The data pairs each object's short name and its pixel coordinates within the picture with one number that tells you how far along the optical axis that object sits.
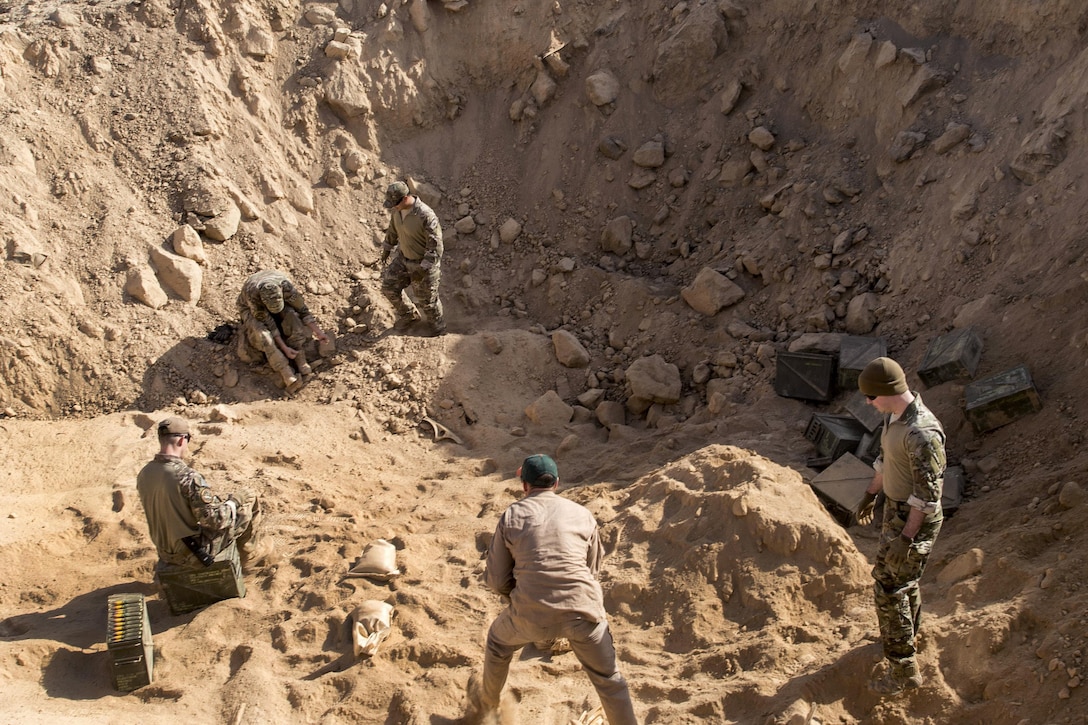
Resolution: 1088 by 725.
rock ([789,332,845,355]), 7.32
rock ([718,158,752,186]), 9.21
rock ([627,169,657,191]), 9.72
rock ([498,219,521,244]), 9.89
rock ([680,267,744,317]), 8.34
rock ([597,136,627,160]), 9.86
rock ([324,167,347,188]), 9.88
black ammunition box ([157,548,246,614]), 5.59
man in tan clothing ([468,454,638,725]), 4.14
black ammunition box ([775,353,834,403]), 7.07
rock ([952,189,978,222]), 7.20
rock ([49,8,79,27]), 9.34
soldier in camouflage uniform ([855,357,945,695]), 4.07
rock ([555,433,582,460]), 7.54
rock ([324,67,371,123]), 10.02
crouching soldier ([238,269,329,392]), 8.08
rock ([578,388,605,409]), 8.18
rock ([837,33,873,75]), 8.61
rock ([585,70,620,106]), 9.98
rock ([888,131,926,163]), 7.97
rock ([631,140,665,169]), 9.68
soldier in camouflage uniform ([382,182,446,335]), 8.39
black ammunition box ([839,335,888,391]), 6.92
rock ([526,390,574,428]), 8.00
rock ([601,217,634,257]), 9.48
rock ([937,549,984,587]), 4.96
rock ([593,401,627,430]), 7.95
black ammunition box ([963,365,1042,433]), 5.83
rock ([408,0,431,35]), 10.38
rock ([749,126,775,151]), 9.05
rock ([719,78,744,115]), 9.46
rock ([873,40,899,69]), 8.35
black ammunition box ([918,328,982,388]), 6.27
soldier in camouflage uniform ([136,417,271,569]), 5.36
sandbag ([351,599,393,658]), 5.22
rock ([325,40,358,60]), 10.02
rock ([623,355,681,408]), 7.89
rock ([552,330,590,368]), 8.56
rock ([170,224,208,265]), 8.68
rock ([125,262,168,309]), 8.34
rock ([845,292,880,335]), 7.42
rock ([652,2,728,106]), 9.68
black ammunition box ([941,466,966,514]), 5.64
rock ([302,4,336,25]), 10.25
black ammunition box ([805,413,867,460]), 6.36
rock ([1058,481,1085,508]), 5.00
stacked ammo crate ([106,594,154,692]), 5.03
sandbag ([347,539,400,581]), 5.93
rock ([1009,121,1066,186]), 6.88
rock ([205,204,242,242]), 8.94
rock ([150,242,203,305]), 8.53
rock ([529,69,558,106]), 10.27
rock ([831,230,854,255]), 7.98
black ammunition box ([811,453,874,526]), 5.83
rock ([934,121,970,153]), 7.66
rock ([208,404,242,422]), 7.67
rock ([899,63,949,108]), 8.07
